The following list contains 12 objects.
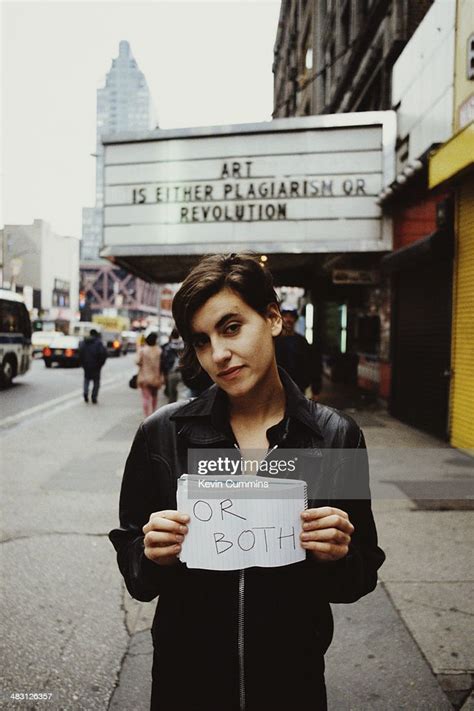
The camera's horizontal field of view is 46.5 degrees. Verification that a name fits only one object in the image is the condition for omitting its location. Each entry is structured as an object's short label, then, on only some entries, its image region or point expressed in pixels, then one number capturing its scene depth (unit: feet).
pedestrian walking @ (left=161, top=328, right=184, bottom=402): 39.58
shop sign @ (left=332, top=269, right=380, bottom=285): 41.52
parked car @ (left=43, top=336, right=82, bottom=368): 87.66
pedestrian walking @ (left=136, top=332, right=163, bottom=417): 35.17
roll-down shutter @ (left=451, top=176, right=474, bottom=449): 26.68
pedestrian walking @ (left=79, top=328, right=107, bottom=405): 45.11
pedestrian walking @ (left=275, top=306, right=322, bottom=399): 24.25
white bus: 57.26
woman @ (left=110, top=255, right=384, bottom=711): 4.81
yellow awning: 21.81
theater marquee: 36.29
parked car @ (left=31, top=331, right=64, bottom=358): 116.06
